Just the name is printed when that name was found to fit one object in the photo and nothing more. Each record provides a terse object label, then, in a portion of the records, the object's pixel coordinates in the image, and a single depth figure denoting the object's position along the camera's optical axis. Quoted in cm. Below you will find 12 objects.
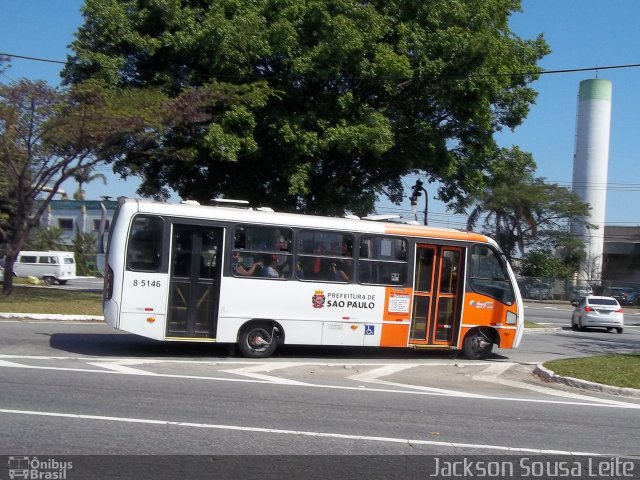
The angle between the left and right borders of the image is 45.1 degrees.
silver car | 3014
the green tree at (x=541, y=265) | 5838
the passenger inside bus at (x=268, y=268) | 1524
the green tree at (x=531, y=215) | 5694
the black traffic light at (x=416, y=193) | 2808
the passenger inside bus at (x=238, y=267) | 1498
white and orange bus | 1445
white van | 4672
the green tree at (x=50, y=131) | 2180
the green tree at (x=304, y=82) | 2311
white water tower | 7294
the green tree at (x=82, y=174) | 2453
